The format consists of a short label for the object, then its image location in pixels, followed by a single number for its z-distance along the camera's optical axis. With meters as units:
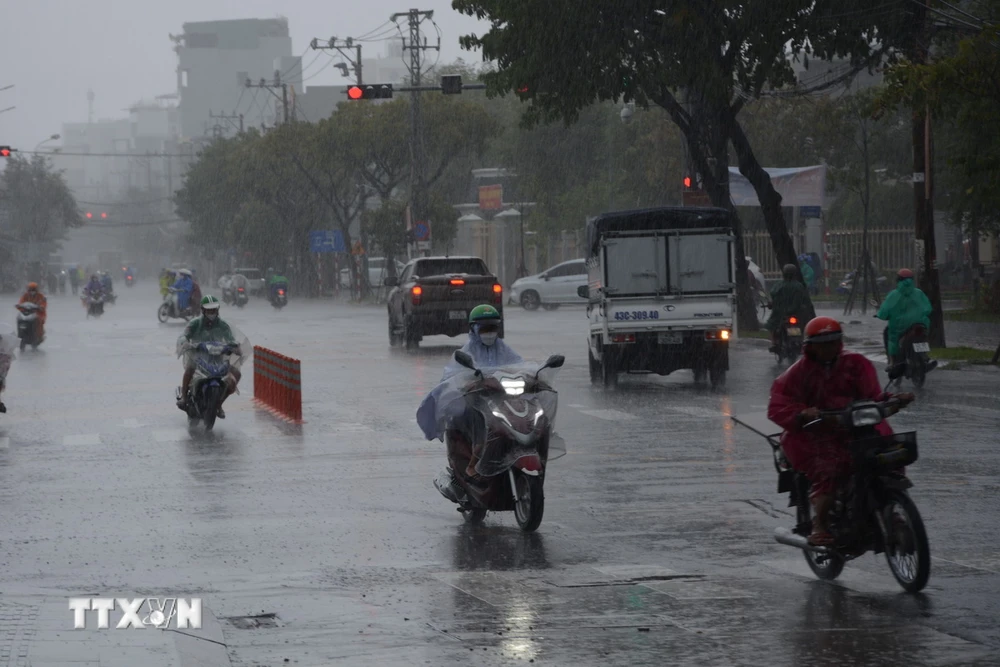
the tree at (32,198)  133.75
